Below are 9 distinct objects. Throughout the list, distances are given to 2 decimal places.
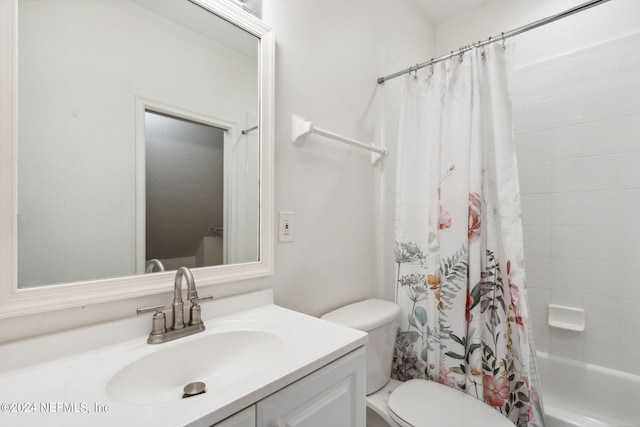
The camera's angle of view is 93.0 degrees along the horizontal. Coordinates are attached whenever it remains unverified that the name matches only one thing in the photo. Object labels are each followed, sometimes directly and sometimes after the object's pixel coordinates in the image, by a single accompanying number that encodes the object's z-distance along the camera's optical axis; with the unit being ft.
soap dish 5.44
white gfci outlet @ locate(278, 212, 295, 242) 4.04
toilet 3.61
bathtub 4.81
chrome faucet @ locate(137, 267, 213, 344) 2.73
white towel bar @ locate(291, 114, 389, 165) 4.09
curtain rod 3.69
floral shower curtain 4.08
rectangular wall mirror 2.38
